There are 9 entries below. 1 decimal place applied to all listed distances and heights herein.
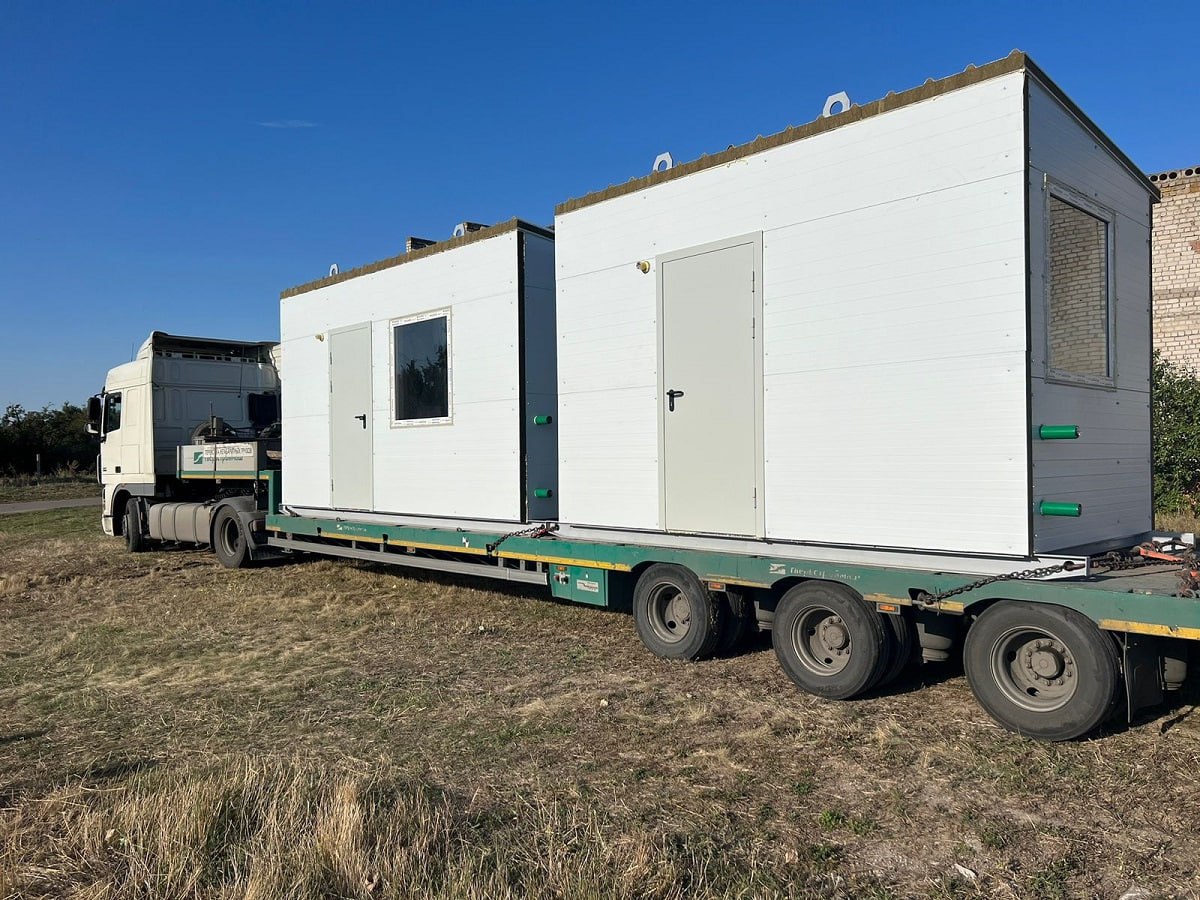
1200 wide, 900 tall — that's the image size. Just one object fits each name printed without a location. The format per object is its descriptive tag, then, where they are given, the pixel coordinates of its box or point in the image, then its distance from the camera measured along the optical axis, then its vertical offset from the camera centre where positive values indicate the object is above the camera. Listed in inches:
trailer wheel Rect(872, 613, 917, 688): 199.5 -46.5
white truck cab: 522.0 +20.1
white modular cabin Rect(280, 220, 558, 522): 296.5 +21.9
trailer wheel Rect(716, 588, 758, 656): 234.8 -47.5
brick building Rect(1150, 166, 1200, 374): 609.9 +116.5
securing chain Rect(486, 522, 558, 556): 281.7 -28.9
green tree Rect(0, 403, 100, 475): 1353.3 +5.0
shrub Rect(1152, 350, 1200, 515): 531.2 -4.9
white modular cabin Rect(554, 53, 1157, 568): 184.2 +25.2
